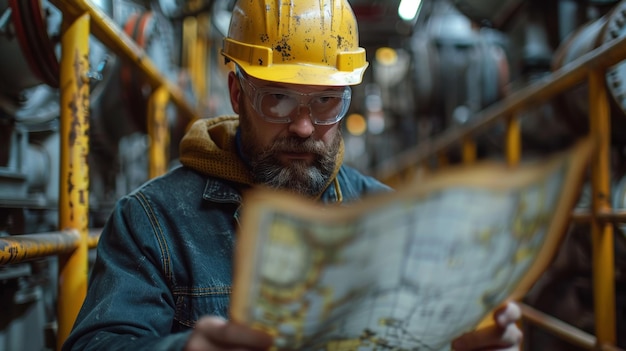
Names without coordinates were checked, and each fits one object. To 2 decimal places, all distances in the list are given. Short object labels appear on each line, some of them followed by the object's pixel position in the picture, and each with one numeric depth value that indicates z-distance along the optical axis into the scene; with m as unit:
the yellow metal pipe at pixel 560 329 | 1.99
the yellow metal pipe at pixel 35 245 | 1.19
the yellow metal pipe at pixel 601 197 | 2.00
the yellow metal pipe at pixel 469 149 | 4.28
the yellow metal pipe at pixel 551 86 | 1.87
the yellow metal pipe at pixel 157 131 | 2.70
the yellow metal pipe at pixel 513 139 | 3.02
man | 1.16
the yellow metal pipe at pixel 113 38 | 1.57
